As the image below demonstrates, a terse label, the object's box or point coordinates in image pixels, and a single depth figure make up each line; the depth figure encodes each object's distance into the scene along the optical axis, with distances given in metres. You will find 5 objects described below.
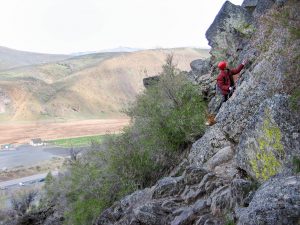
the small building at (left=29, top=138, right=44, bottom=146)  56.15
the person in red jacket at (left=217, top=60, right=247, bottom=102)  8.98
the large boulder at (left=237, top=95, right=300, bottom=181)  5.05
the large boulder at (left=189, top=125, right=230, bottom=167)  8.41
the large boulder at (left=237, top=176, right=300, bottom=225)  3.88
